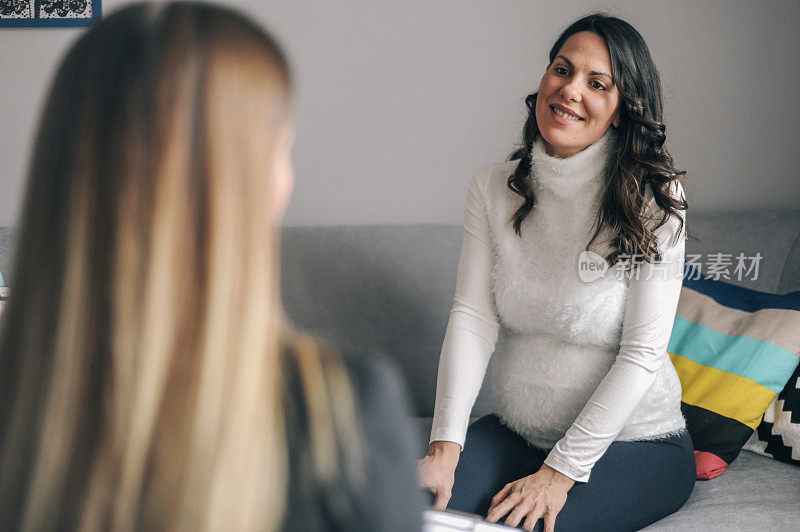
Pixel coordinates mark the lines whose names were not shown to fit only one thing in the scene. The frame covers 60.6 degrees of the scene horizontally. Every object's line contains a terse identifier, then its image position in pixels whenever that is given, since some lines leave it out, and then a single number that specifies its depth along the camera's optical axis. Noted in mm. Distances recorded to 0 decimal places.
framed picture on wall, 1950
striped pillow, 1495
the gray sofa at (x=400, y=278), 1774
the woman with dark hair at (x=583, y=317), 1251
